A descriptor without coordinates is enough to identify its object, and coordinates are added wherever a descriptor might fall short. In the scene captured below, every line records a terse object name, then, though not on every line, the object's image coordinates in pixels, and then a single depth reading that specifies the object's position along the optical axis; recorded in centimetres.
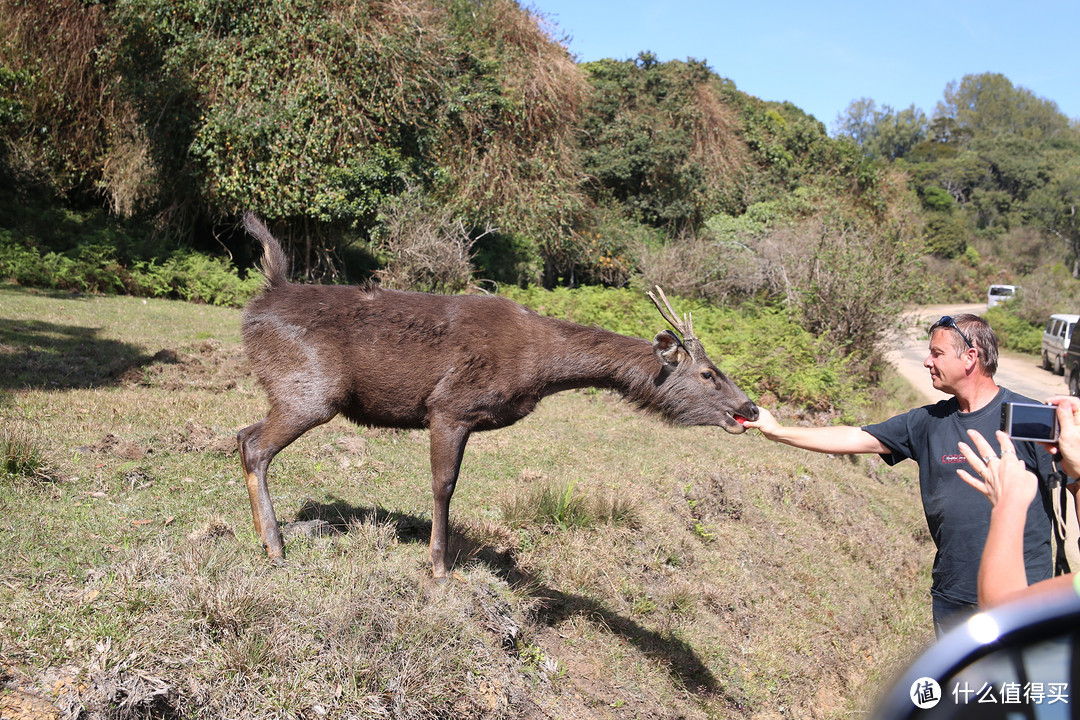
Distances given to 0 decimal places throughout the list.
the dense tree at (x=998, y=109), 9081
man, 342
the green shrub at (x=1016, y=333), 2894
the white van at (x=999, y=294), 3634
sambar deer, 523
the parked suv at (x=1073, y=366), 1734
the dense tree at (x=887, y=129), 7919
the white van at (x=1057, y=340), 2188
